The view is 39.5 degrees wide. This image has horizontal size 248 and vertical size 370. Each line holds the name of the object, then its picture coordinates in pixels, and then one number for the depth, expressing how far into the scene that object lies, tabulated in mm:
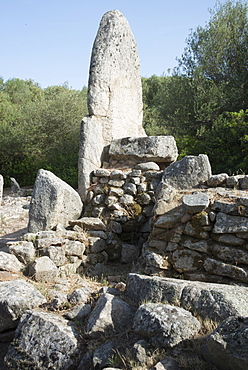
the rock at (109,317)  3380
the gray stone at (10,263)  5125
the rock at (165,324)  2924
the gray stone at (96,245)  6191
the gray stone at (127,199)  7012
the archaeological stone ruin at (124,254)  3039
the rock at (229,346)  2430
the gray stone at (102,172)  7418
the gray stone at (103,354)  2992
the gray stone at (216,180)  5977
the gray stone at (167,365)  2637
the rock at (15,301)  3830
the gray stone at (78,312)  3746
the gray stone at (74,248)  5835
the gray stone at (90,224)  6504
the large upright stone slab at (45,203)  6492
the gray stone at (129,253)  6461
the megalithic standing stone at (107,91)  7660
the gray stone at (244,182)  5768
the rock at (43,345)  3225
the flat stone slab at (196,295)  3170
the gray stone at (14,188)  14906
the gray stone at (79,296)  4098
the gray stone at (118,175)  7293
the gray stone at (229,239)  4684
